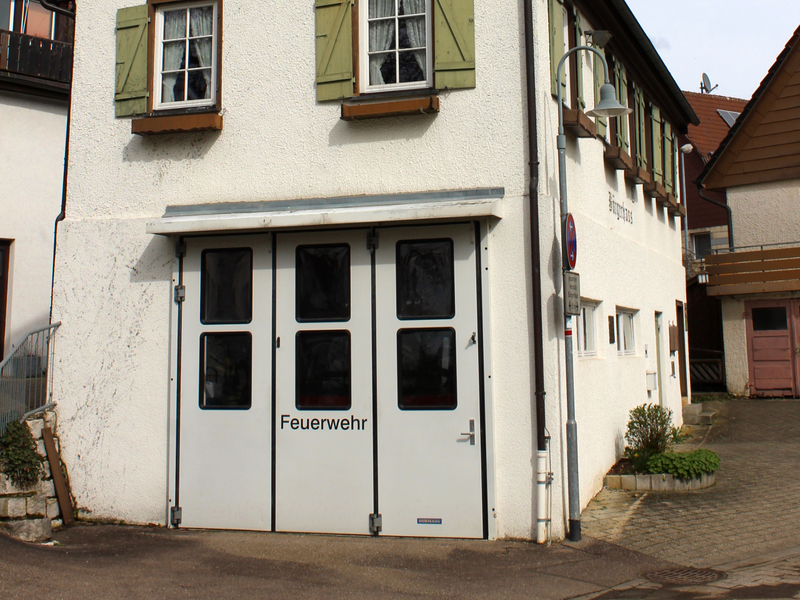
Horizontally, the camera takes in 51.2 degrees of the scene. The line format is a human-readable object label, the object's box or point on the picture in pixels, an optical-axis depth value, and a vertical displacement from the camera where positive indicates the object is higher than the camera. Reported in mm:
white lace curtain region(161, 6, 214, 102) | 9141 +3728
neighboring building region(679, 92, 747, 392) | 21625 +5000
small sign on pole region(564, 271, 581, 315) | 7647 +814
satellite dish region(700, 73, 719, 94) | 36375 +12773
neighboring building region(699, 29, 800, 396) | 19250 +3194
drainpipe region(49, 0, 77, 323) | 9320 +2084
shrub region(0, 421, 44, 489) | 8344 -700
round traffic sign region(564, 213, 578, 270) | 7660 +1292
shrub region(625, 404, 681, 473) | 10156 -640
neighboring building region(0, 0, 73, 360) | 13742 +3808
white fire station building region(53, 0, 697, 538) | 7832 +1140
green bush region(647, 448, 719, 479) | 9406 -958
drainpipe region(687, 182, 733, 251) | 20547 +4180
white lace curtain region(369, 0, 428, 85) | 8367 +3540
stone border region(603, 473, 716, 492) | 9430 -1168
